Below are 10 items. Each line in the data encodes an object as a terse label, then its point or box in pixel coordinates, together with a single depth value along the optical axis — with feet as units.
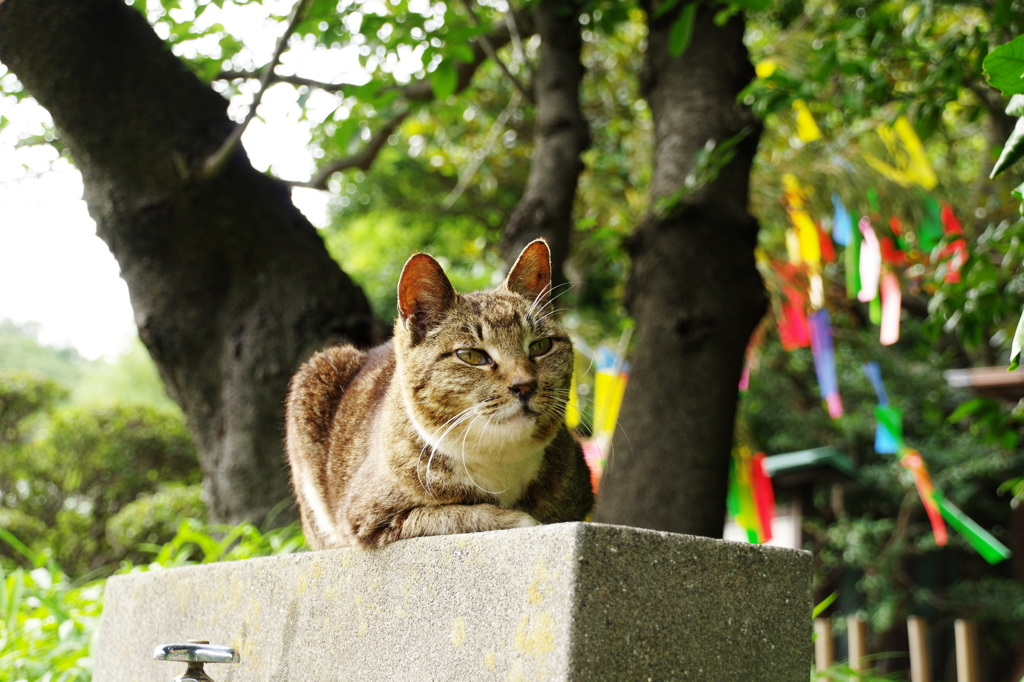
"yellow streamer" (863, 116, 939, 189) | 17.39
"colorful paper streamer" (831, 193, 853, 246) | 17.70
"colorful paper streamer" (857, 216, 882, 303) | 16.38
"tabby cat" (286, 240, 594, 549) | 5.46
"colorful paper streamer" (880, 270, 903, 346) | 17.85
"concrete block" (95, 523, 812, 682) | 4.08
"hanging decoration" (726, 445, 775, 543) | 16.26
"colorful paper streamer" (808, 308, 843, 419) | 20.17
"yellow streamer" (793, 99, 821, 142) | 17.08
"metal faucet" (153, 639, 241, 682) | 5.40
